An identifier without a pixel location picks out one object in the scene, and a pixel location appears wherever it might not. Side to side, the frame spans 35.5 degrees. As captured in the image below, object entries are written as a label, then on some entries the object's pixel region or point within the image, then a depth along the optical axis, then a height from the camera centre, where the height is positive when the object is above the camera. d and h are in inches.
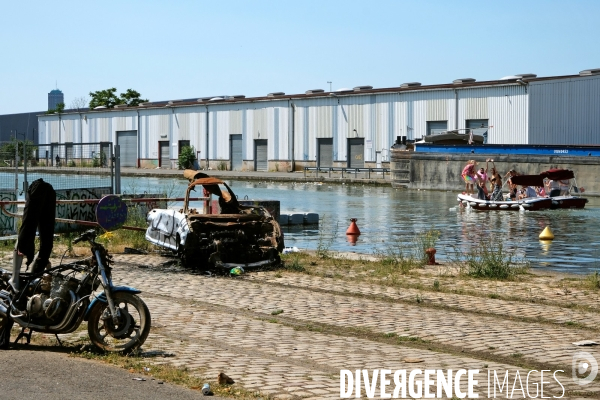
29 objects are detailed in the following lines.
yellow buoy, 1050.7 -71.5
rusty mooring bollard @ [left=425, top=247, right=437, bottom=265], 755.4 -68.6
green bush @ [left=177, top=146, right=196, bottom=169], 3348.9 +45.1
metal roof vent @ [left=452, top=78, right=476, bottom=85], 2717.0 +264.9
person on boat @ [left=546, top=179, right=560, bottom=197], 1654.8 -29.8
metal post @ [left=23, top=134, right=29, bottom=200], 930.7 -1.2
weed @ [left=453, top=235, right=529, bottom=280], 670.5 -71.6
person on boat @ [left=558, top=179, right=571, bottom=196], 1685.5 -28.5
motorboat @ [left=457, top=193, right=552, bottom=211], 1569.9 -55.6
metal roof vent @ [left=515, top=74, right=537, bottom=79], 2561.5 +262.3
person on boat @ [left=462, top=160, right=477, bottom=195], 1744.6 -9.1
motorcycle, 377.1 -54.6
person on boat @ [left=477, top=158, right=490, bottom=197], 1640.0 -10.7
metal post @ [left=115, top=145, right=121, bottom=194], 986.7 +4.7
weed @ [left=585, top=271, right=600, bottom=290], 616.2 -73.8
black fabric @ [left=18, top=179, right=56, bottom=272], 388.5 -21.2
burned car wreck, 681.0 -51.2
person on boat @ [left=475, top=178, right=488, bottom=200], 1630.2 -38.0
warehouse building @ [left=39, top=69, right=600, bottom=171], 2454.5 +157.7
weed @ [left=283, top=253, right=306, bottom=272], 700.0 -72.2
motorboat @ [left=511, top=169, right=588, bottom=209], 1587.1 -18.6
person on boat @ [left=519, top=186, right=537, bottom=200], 1641.2 -38.1
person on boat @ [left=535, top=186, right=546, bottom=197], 1651.1 -36.6
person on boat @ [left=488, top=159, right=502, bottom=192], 1655.0 -6.9
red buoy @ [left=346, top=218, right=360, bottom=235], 1090.1 -68.7
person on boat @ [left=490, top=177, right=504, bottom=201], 1631.4 -32.9
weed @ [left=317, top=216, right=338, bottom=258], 812.5 -72.9
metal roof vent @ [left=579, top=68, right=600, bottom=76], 2532.0 +270.0
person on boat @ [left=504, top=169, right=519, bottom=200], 1646.2 -31.4
